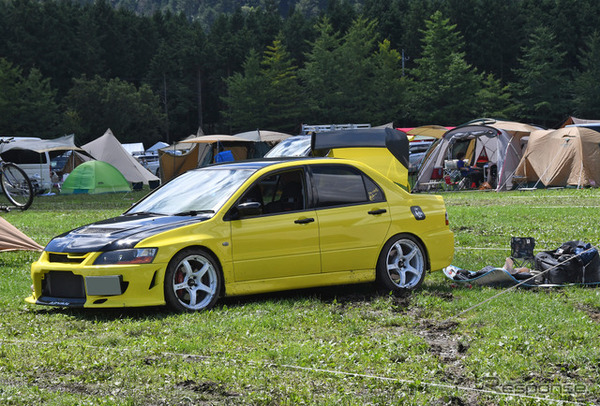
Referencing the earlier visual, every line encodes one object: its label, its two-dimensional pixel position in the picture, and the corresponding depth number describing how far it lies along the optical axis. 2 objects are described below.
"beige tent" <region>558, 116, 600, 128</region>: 43.67
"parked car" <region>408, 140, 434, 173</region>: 44.47
